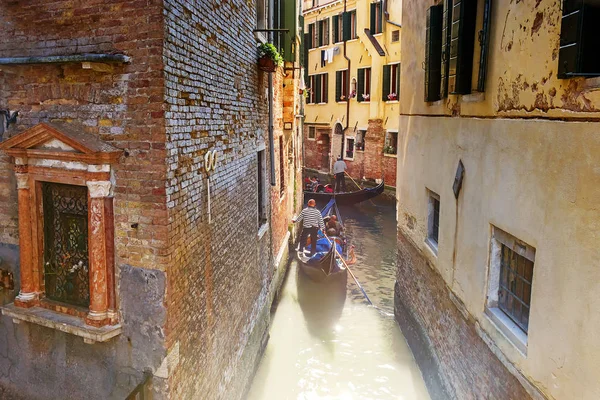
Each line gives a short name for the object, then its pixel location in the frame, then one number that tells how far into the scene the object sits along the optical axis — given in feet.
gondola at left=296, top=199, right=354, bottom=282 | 31.14
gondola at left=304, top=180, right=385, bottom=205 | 57.57
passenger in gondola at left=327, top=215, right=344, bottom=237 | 39.65
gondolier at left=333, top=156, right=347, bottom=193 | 65.62
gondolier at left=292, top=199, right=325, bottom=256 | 34.96
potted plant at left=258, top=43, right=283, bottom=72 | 20.88
